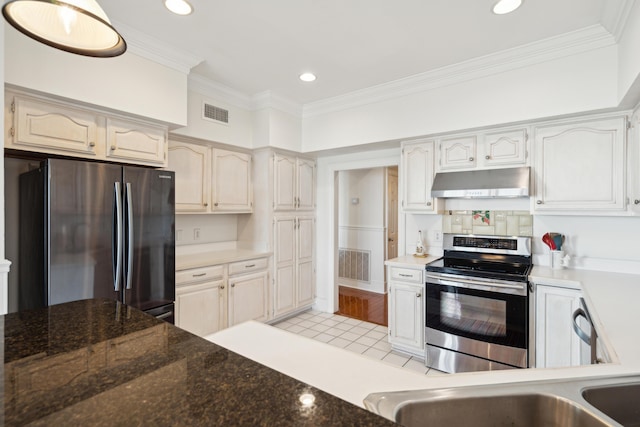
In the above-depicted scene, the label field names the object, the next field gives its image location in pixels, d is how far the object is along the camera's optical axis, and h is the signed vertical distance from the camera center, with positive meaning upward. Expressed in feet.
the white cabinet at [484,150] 9.16 +1.79
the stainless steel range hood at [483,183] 8.78 +0.78
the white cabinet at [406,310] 9.96 -3.08
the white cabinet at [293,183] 12.86 +1.15
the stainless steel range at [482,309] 8.26 -2.64
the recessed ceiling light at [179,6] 6.70 +4.26
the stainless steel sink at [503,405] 2.47 -1.53
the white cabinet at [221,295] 9.89 -2.81
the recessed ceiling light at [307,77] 10.17 +4.22
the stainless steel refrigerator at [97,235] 6.58 -0.54
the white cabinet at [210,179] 10.59 +1.14
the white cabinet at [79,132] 6.76 +1.84
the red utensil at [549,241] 8.98 -0.84
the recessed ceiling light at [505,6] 6.58 +4.18
